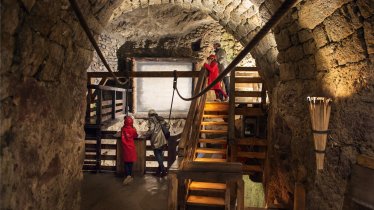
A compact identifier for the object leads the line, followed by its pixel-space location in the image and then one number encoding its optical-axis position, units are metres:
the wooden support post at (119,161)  6.23
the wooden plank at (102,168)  6.59
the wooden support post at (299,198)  3.32
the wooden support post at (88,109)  7.45
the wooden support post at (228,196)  3.86
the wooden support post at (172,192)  3.59
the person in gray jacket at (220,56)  7.99
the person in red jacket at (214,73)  7.24
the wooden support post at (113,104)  8.99
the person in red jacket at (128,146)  5.90
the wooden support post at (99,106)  7.19
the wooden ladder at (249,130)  6.11
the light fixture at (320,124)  2.54
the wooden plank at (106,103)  8.14
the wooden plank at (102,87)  7.36
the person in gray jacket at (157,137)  6.14
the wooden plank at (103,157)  6.67
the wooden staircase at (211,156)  4.38
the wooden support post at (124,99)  10.26
